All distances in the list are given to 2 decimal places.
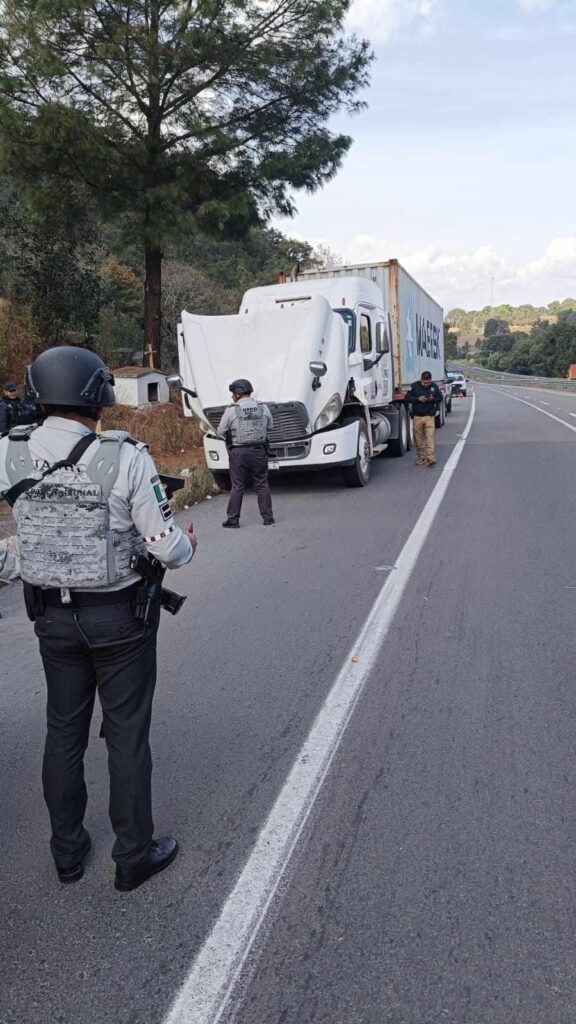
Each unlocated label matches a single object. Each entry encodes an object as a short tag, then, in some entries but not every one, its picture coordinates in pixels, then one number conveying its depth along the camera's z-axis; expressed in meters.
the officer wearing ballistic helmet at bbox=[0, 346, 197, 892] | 2.72
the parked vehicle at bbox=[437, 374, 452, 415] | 25.67
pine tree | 16.61
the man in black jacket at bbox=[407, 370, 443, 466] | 13.88
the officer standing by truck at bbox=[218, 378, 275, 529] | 9.73
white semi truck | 11.12
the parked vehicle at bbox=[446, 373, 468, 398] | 46.97
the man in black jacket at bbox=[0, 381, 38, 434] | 9.84
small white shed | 18.38
